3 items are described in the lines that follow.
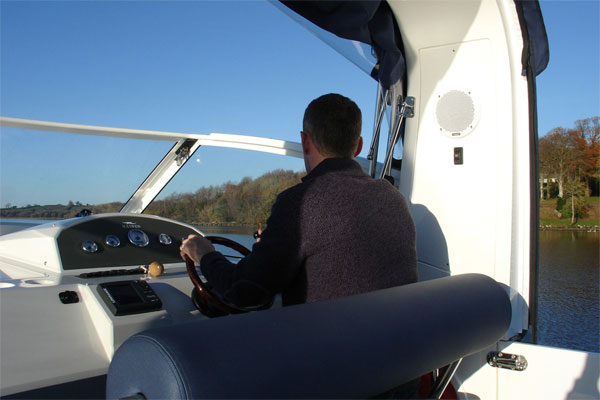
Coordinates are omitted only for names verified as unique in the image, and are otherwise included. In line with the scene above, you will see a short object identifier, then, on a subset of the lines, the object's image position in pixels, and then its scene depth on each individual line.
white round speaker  2.07
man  1.22
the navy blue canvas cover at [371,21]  1.74
